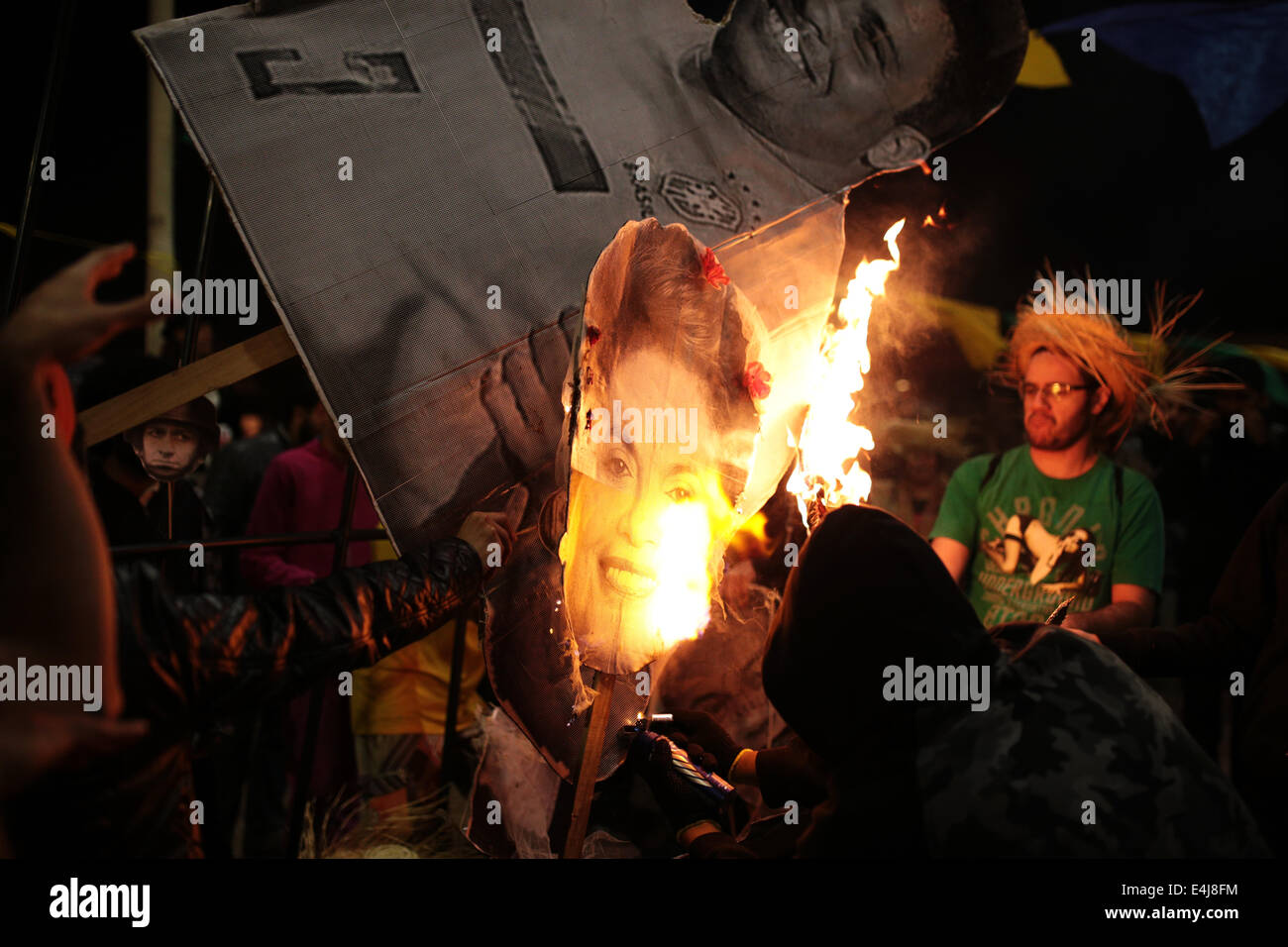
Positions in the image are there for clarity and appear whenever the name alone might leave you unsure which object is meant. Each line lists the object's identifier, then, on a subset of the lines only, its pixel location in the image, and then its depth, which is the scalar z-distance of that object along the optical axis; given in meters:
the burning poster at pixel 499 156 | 2.39
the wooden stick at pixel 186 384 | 2.35
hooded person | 1.75
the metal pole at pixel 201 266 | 2.53
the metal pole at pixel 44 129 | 2.32
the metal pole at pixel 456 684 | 3.47
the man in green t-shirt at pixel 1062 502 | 3.51
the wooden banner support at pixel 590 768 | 2.49
